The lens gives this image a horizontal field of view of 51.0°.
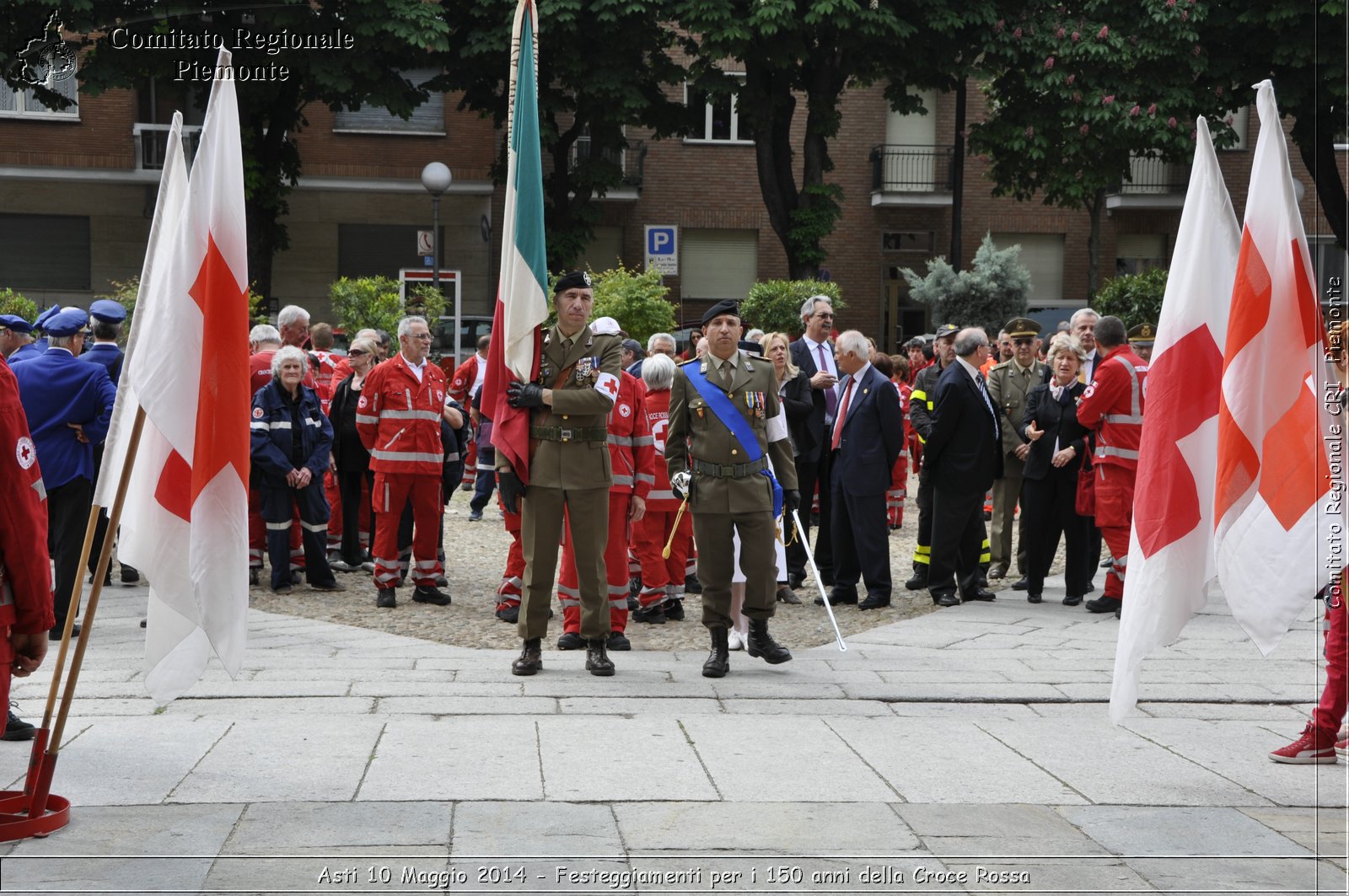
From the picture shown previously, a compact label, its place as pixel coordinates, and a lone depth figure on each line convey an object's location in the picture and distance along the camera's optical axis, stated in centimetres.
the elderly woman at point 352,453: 1168
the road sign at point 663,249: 2016
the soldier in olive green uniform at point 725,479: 788
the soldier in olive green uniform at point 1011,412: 1212
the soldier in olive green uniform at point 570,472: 771
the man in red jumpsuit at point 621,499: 869
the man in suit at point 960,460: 1082
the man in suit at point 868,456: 1069
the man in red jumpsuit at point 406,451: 1040
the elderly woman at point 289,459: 1071
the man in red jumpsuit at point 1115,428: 1017
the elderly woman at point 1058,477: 1084
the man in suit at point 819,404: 1111
